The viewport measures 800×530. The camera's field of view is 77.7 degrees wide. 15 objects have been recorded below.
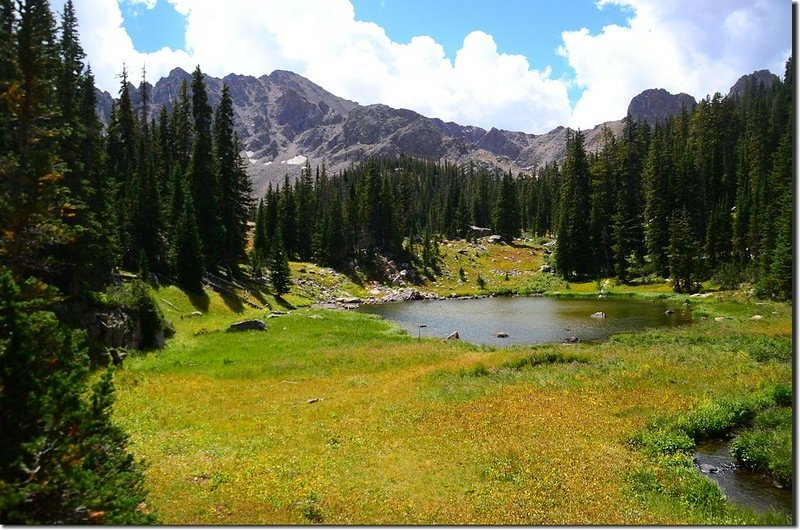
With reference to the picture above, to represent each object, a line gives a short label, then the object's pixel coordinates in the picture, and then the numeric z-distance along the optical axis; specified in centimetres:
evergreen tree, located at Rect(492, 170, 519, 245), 13025
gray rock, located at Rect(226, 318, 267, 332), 4338
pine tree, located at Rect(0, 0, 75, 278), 1404
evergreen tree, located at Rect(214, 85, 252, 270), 7238
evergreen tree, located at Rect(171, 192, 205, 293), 5622
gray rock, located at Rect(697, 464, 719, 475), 1593
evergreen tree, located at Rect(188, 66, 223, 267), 6531
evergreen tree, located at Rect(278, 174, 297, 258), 10288
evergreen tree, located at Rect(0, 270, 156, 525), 752
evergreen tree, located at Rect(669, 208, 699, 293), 7062
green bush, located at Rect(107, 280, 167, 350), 3447
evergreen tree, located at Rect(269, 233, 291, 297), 6831
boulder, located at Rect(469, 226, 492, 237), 13875
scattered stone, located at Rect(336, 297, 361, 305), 8068
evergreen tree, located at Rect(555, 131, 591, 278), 9506
